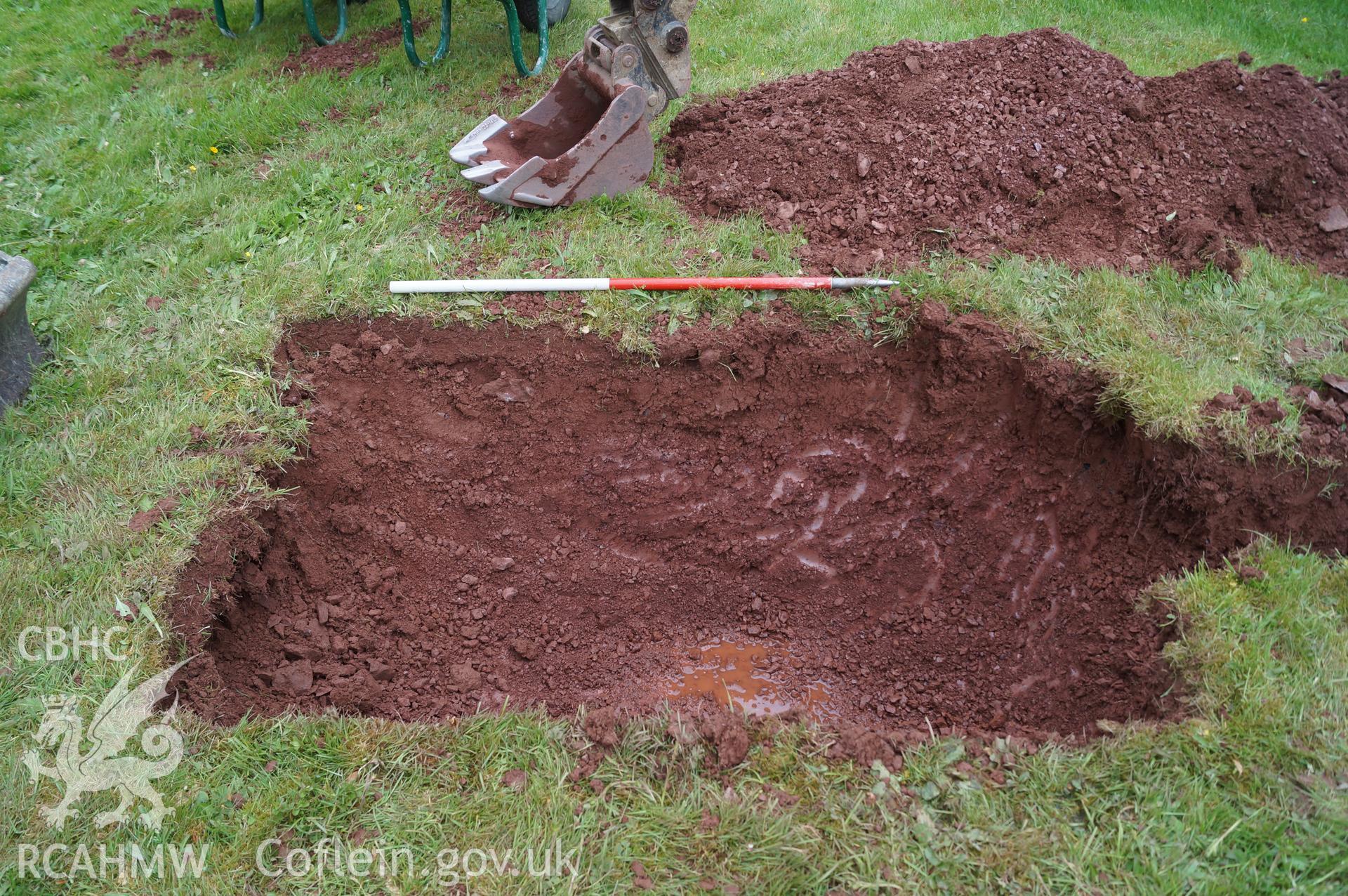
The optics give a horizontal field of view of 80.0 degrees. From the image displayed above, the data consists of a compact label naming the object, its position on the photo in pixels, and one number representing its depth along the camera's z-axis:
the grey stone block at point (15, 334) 3.34
